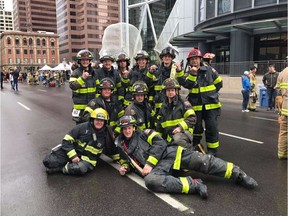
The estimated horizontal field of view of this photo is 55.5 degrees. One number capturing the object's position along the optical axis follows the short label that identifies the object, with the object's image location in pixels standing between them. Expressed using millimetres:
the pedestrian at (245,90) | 10898
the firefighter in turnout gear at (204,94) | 4848
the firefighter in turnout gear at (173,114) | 4539
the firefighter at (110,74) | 5625
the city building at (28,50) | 105750
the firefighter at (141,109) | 4844
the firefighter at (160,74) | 5297
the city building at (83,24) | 118875
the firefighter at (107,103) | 4922
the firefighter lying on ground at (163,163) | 3699
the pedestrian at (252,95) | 11344
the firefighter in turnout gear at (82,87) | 5418
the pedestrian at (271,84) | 11117
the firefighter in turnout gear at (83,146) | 4480
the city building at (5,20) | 182500
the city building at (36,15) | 137875
